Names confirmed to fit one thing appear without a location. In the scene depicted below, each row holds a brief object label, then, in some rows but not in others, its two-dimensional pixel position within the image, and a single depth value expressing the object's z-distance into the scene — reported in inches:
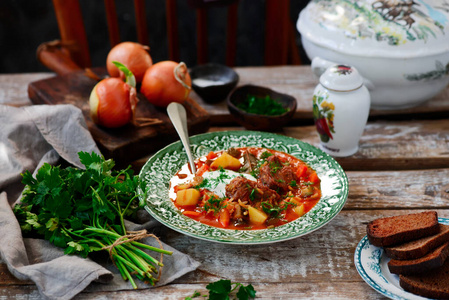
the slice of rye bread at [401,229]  51.1
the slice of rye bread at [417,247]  48.7
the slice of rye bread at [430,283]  45.9
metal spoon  66.4
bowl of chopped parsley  76.8
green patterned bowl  52.0
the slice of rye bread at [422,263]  47.3
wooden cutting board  71.7
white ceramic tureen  73.5
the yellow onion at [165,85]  79.4
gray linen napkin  49.1
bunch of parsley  51.6
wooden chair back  99.9
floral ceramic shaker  68.4
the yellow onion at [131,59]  84.5
